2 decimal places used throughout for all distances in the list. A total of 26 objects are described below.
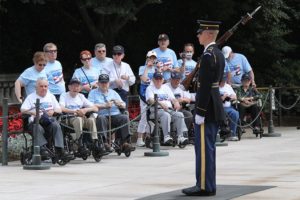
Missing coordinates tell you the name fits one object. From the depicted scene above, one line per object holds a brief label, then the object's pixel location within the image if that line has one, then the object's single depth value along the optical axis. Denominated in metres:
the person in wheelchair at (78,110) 15.92
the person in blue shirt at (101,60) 17.92
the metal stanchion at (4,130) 15.30
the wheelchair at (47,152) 15.27
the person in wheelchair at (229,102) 20.16
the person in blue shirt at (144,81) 18.70
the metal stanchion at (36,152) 14.67
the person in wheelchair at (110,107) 16.72
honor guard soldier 11.26
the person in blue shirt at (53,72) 16.70
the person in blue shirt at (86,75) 17.42
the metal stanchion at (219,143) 19.38
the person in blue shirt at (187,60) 19.70
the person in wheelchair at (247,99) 21.15
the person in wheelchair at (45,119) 15.22
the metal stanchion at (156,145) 17.00
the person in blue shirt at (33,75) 15.90
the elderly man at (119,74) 17.91
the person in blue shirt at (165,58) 19.20
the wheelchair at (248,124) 21.05
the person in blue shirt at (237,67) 21.50
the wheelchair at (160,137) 18.42
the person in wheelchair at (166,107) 18.08
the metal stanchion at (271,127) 22.09
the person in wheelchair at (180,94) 18.98
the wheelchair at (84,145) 15.93
